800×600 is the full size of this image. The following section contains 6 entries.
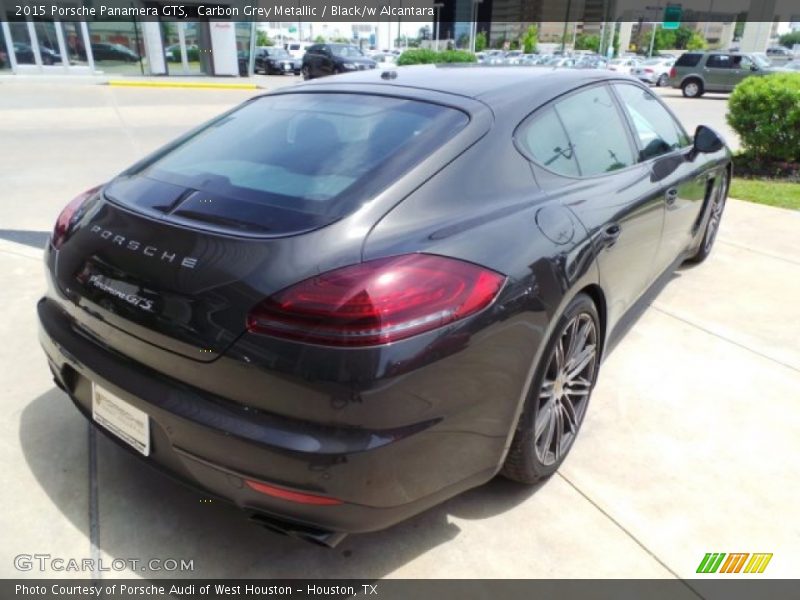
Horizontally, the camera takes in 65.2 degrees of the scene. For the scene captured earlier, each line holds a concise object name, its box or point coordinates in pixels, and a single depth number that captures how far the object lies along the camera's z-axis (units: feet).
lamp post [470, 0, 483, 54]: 182.60
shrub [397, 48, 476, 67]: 90.17
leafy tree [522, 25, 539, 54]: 237.66
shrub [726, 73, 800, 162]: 27.68
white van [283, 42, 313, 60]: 128.47
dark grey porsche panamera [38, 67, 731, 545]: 5.56
